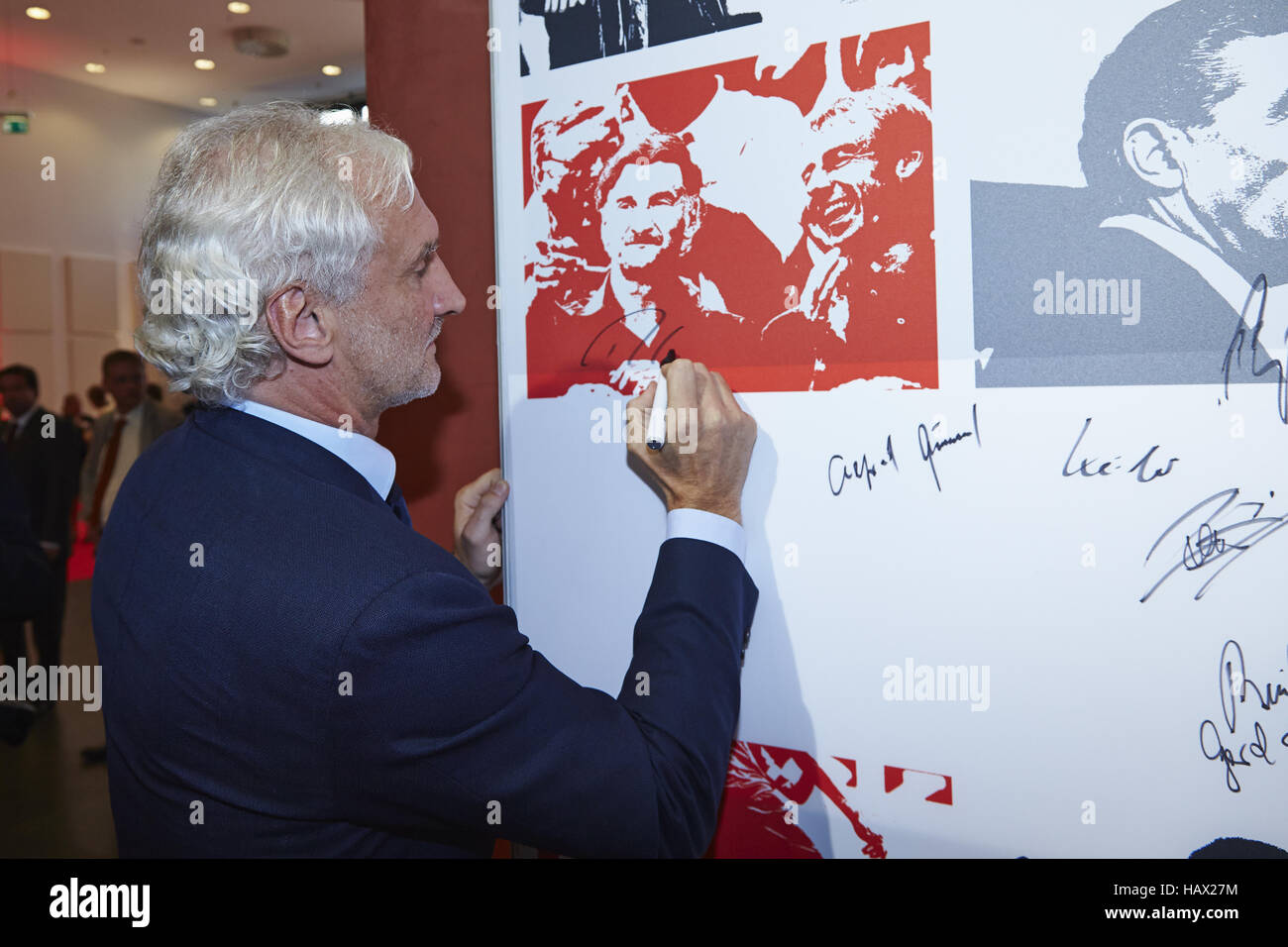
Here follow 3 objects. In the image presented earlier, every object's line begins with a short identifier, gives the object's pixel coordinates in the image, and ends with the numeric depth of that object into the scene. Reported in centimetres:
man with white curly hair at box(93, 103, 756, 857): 81
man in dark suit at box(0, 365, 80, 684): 387
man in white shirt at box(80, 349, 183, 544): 445
